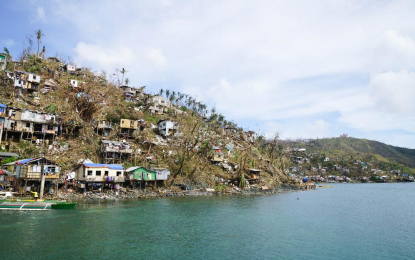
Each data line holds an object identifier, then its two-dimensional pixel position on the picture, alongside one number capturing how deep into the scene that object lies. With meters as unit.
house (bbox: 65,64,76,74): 86.69
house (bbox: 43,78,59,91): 70.81
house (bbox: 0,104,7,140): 47.57
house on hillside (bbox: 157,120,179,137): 75.31
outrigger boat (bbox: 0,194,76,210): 32.62
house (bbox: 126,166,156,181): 52.06
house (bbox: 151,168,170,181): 55.82
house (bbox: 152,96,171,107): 99.39
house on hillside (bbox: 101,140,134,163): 55.88
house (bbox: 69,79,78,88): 75.07
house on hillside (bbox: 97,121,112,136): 63.41
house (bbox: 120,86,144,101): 93.62
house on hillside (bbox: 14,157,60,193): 39.31
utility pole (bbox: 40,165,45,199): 38.19
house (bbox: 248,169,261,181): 72.88
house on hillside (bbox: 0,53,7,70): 67.75
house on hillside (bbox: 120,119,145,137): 65.88
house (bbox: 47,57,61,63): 89.90
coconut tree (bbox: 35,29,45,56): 89.06
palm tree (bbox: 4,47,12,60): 76.88
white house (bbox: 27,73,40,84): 65.82
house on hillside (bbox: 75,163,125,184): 46.53
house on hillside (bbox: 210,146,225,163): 72.25
